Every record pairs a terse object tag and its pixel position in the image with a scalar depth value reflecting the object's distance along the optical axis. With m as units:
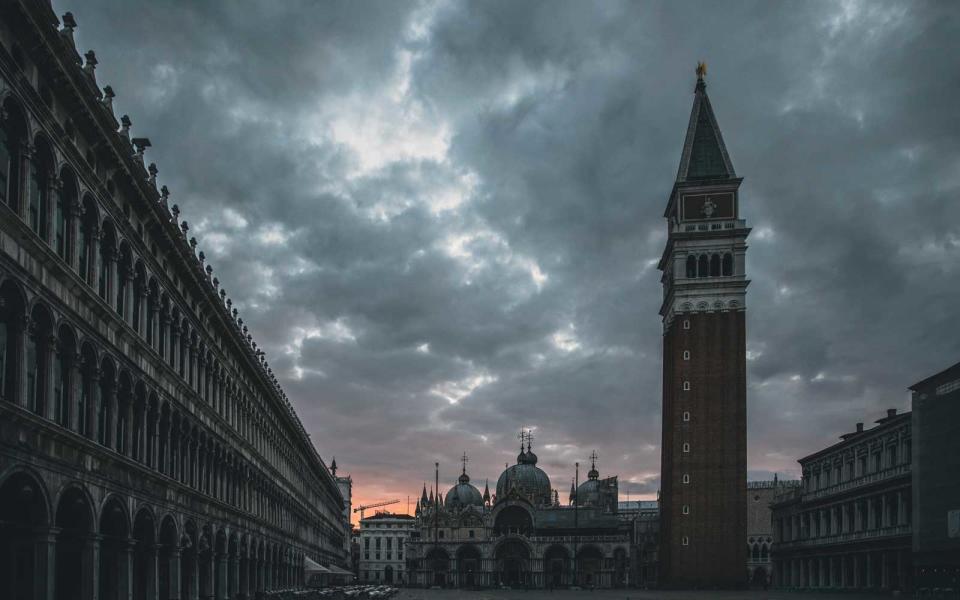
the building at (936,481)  60.72
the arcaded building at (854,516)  70.69
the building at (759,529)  143.62
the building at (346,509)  165.54
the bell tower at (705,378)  96.12
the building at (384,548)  192.12
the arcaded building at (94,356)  20.39
